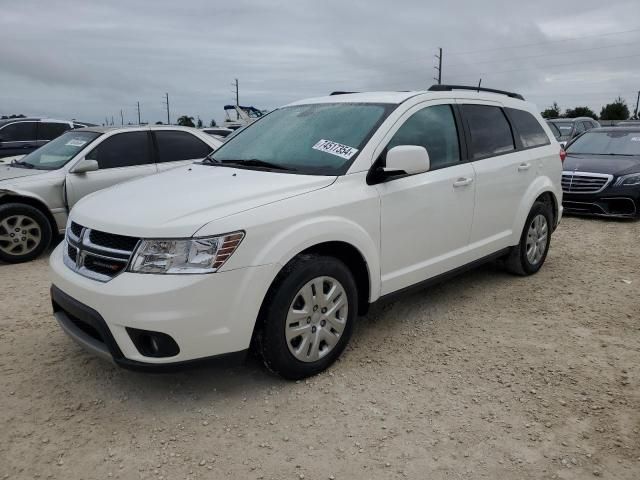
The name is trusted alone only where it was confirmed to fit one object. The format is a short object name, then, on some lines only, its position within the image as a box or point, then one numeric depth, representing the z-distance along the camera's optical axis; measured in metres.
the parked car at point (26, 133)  11.55
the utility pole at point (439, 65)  51.29
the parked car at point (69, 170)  6.06
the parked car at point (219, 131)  15.73
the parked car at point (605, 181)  8.10
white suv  2.74
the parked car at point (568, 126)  15.30
